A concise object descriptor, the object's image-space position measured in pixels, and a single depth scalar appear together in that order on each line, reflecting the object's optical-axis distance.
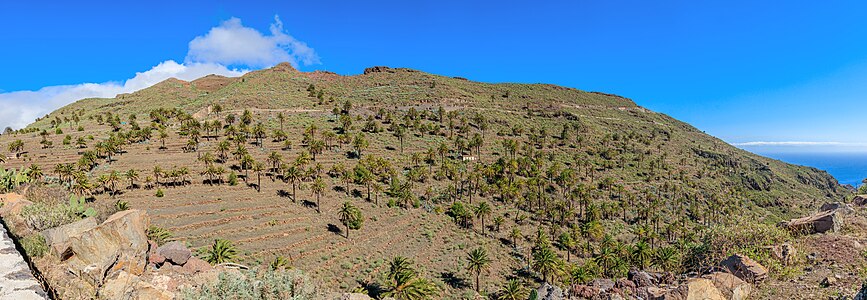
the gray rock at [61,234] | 9.13
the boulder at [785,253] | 12.17
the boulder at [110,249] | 8.10
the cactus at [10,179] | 18.62
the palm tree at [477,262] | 46.78
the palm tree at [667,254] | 35.76
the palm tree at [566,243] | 63.02
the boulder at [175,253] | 11.84
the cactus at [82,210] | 13.20
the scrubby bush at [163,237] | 30.30
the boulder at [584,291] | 14.49
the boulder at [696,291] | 9.76
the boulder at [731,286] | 10.23
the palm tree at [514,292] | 42.36
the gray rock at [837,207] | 16.41
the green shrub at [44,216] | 10.65
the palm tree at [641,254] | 53.34
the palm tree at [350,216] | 52.88
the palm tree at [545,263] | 49.56
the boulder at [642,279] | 15.16
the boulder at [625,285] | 13.38
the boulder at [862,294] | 7.31
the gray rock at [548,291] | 19.80
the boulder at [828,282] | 10.06
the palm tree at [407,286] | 37.22
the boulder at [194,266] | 10.08
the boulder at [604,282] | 25.60
